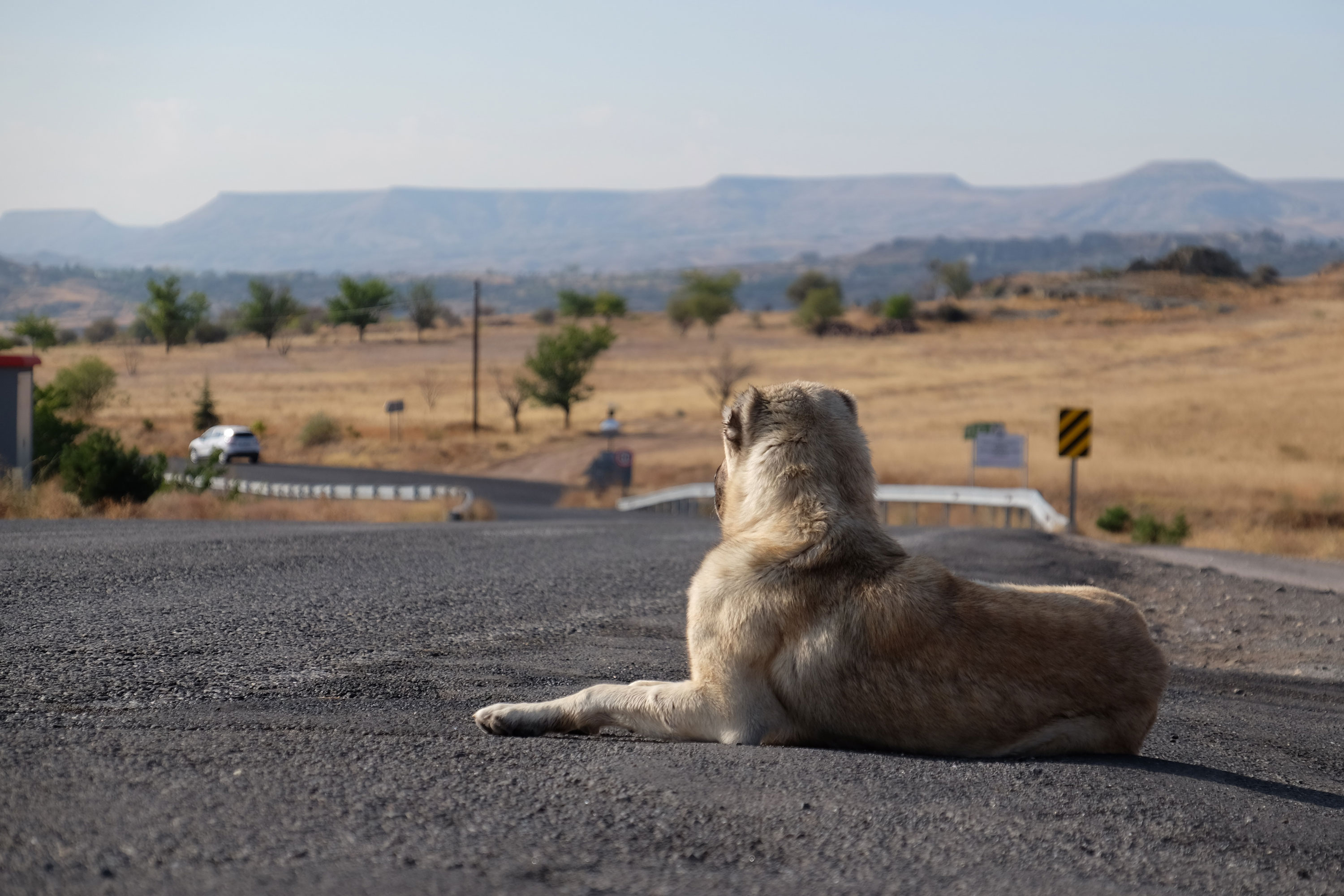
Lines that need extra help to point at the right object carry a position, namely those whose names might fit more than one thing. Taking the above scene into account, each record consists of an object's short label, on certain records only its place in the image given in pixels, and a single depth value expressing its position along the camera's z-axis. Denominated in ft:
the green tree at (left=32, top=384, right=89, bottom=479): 79.20
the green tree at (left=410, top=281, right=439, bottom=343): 392.06
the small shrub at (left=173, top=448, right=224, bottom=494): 84.17
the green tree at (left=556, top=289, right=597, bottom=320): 476.54
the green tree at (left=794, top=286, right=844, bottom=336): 409.69
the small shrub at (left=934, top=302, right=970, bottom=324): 405.18
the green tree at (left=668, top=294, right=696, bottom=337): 418.92
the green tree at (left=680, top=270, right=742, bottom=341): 417.28
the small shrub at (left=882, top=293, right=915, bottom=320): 413.80
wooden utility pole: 209.46
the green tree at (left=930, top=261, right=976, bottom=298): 556.92
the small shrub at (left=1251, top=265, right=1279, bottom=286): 480.23
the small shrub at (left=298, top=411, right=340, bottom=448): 196.95
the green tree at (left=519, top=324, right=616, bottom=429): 215.31
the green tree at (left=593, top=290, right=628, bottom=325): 470.80
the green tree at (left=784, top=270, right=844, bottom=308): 551.18
